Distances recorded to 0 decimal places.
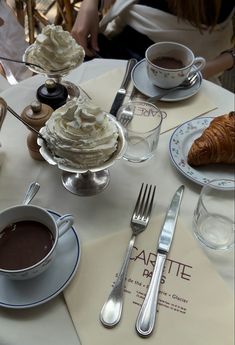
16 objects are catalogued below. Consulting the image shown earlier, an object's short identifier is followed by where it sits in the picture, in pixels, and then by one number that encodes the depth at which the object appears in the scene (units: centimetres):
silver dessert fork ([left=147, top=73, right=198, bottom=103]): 96
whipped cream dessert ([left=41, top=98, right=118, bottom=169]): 69
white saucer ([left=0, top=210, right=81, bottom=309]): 62
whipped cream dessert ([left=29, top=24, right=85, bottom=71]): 90
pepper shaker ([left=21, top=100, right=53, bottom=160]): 81
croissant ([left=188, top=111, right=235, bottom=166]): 79
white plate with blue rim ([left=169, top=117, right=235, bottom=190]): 80
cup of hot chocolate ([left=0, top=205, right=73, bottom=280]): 61
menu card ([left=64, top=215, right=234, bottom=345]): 60
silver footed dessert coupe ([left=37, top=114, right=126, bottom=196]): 71
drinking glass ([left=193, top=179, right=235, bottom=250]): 72
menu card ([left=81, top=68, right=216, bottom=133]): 93
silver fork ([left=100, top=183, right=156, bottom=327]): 61
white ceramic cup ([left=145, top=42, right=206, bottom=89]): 95
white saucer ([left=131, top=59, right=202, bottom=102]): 97
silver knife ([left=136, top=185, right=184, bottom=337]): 60
